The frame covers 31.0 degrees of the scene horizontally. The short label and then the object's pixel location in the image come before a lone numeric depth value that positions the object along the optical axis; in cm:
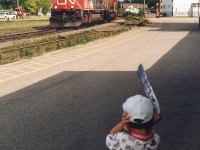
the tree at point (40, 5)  10104
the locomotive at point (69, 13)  3253
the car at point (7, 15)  6688
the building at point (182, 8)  8506
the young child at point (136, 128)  278
